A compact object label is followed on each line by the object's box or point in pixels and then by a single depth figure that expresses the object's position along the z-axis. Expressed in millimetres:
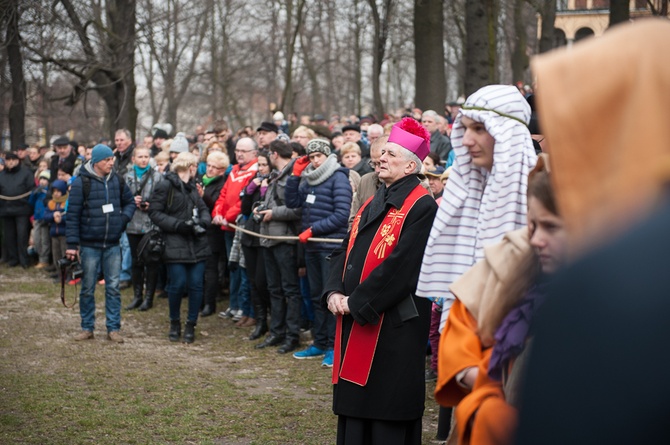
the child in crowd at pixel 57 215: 14570
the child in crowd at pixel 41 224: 15977
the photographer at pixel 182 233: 9758
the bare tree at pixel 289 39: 26016
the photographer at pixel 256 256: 10163
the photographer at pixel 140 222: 11422
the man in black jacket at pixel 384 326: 4777
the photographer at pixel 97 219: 9422
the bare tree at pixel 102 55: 19203
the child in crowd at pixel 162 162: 12926
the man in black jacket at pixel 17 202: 16531
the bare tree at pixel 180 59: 34875
